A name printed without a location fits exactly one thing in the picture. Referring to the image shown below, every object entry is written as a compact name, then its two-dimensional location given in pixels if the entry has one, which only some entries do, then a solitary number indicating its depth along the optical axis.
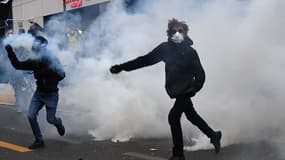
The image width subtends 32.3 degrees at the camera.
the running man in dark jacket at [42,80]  6.46
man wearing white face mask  5.26
